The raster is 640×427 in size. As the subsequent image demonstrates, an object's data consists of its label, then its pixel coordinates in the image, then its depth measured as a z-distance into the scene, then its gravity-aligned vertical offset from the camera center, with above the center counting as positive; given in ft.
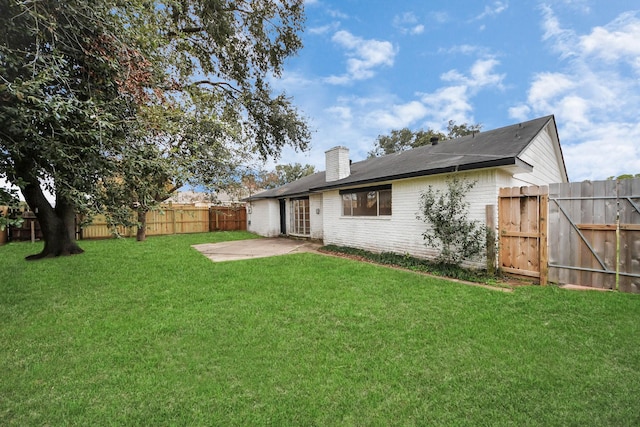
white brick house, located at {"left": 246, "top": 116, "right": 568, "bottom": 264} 21.62 +2.84
